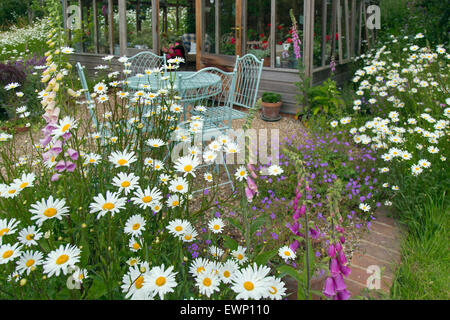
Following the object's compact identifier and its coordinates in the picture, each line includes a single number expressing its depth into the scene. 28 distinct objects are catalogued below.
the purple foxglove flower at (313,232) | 1.31
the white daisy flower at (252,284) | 1.06
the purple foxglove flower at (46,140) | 1.31
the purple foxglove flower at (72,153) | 1.29
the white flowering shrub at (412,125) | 2.73
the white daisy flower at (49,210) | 1.17
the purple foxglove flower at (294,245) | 1.37
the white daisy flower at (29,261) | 1.15
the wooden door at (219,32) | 6.21
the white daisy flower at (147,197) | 1.32
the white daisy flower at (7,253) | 1.10
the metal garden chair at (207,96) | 3.08
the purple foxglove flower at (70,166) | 1.27
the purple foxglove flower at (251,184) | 1.39
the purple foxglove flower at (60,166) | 1.26
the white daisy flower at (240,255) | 1.49
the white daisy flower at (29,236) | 1.18
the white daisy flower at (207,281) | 1.20
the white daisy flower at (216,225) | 1.63
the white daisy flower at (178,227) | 1.39
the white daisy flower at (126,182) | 1.29
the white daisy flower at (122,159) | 1.46
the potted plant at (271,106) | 5.74
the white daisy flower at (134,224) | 1.33
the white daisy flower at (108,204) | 1.15
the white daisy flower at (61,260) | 1.07
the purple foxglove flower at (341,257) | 1.09
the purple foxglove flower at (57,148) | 1.27
